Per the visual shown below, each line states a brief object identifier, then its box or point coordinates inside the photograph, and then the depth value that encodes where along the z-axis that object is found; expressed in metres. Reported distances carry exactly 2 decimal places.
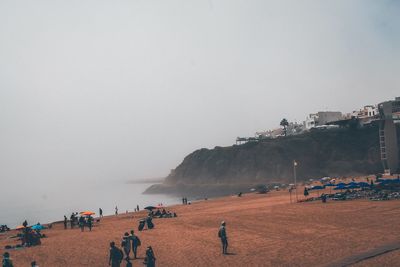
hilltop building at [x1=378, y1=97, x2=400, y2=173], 73.56
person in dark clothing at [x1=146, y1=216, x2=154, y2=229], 32.88
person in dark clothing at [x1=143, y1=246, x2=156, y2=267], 16.56
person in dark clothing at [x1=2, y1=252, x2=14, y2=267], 16.06
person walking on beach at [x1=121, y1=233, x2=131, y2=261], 19.61
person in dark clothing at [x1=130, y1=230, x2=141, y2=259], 20.67
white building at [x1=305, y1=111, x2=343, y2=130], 145.12
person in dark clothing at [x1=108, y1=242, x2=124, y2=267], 17.05
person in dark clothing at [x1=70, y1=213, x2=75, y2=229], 40.41
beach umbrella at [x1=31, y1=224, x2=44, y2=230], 31.67
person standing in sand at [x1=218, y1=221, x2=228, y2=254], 19.86
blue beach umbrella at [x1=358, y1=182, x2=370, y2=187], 43.12
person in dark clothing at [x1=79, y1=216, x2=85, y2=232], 34.59
